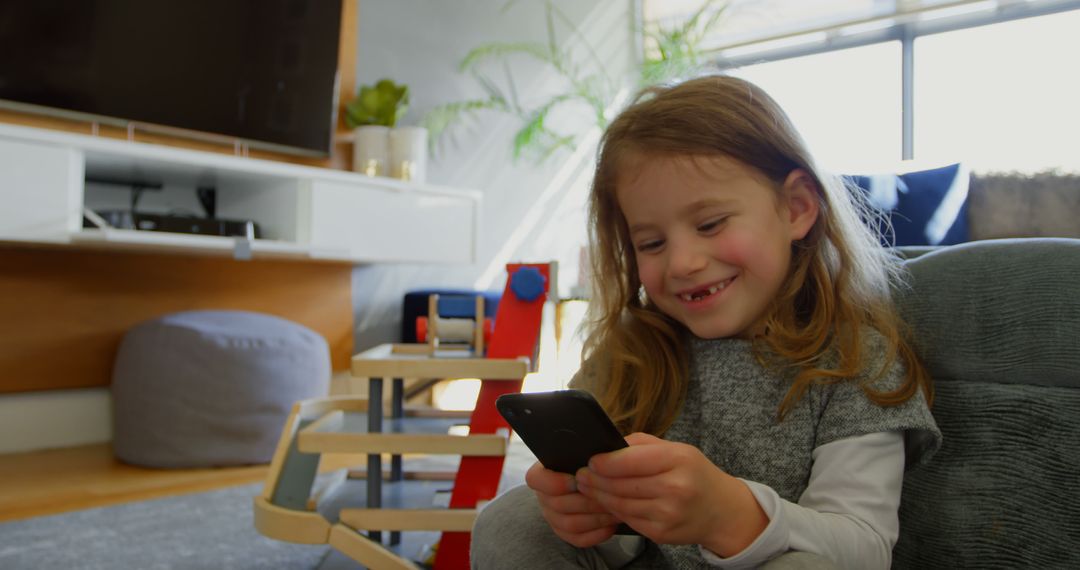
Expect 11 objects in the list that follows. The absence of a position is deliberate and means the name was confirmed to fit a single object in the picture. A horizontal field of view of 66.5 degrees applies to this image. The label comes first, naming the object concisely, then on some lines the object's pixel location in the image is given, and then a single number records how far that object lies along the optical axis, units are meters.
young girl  0.59
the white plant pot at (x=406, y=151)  2.63
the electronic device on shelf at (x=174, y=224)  2.05
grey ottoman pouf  1.90
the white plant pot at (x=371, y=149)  2.62
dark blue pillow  1.10
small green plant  2.68
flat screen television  1.96
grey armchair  0.62
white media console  1.79
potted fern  3.08
